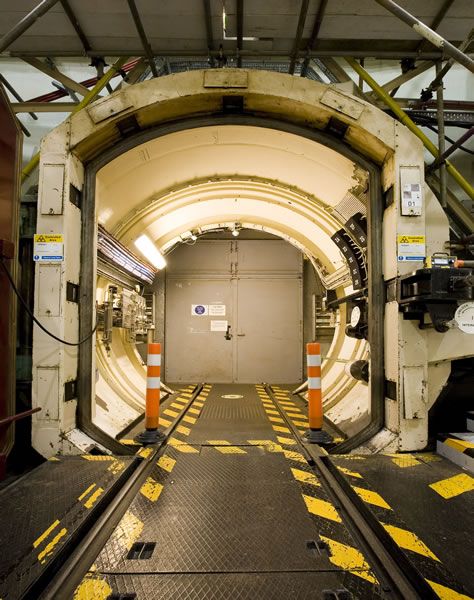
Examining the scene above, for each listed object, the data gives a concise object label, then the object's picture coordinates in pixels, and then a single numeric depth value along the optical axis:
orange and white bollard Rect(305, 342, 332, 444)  3.85
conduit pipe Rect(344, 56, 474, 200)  4.17
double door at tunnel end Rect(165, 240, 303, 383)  8.87
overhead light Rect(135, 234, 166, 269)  6.43
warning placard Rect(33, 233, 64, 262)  3.35
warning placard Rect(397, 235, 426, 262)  3.41
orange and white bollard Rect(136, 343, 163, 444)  3.82
